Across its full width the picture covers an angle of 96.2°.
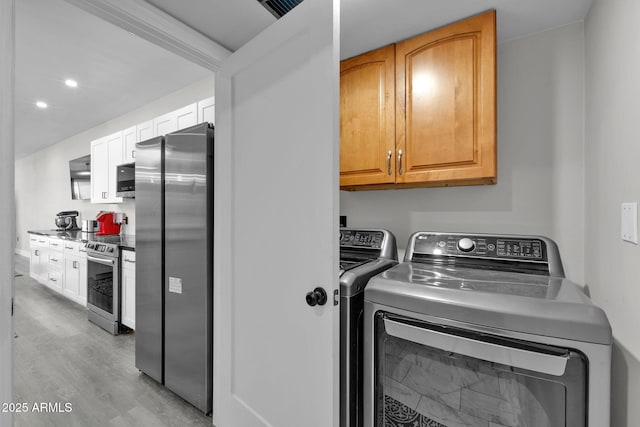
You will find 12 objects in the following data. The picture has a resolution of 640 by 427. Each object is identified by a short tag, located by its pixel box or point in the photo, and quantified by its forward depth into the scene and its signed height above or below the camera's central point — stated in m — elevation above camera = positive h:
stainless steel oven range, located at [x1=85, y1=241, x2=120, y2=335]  2.78 -0.74
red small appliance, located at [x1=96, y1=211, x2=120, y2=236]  3.72 -0.14
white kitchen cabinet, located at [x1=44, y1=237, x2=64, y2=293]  3.84 -0.71
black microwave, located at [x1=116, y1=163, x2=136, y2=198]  3.07 +0.36
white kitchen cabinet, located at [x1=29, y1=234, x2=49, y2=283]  4.30 -0.68
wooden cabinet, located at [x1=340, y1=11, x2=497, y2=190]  1.38 +0.54
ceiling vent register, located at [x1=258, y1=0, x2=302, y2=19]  1.36 +1.01
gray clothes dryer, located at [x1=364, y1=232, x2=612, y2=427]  0.80 -0.43
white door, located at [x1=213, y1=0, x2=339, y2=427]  1.05 -0.05
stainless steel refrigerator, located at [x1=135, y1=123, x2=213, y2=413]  1.73 -0.32
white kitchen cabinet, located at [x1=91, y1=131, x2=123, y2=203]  3.35 +0.59
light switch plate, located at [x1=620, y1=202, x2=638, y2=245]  0.87 -0.03
